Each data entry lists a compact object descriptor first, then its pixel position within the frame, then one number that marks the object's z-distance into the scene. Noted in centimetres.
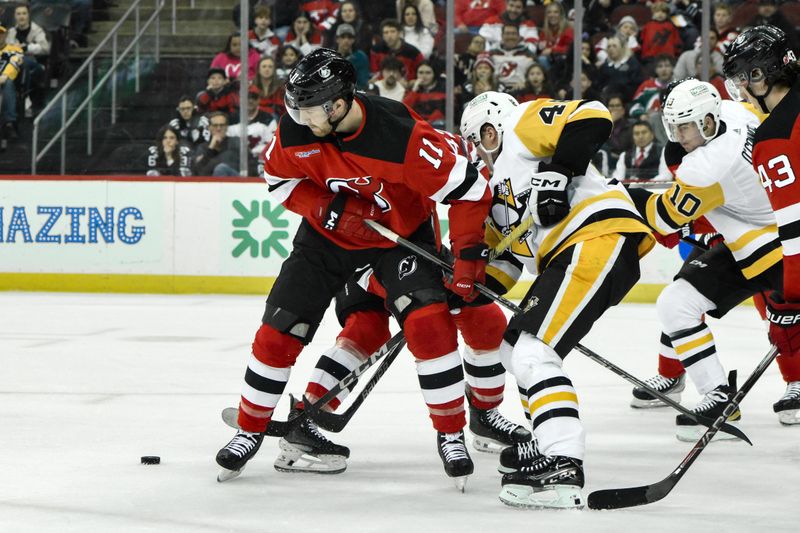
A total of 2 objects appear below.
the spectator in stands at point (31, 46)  1789
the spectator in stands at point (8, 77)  1753
